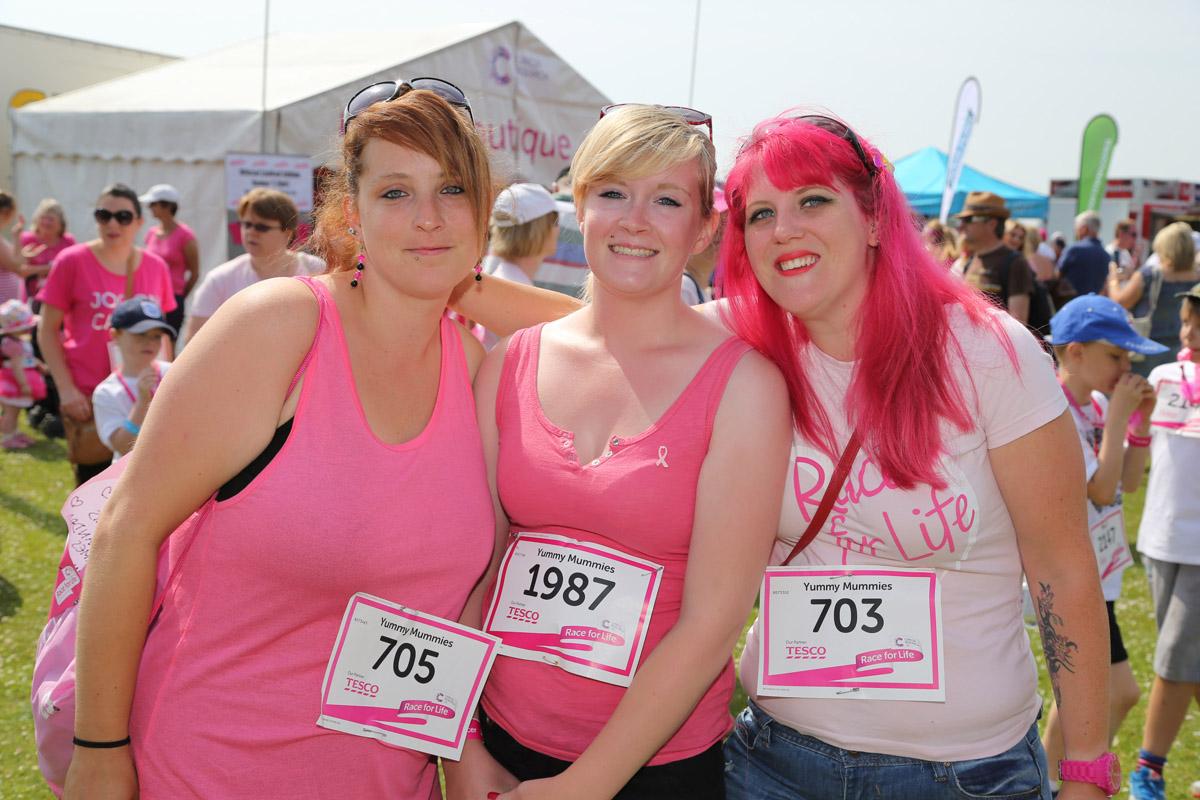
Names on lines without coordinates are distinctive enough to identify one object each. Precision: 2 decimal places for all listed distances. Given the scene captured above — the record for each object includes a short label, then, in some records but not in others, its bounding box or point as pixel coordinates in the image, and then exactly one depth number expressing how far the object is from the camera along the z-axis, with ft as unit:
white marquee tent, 33.88
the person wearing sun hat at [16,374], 26.99
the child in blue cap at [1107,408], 11.61
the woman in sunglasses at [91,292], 18.76
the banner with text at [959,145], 40.93
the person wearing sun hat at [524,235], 15.71
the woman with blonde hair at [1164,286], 27.07
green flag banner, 57.93
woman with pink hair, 6.19
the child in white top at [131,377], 13.75
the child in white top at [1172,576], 12.31
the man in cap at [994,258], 23.57
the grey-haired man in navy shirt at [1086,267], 36.73
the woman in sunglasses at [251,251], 17.71
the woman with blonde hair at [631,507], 6.02
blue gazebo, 60.85
